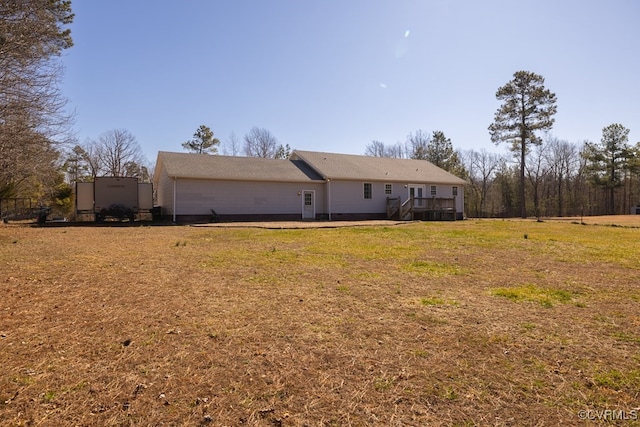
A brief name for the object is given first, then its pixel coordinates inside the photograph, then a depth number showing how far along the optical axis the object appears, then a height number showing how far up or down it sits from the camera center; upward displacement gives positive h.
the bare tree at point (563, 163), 49.18 +7.03
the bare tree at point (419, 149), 48.44 +9.13
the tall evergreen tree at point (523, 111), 32.41 +9.48
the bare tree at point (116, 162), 40.25 +6.25
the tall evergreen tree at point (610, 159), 40.53 +6.33
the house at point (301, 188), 20.14 +1.72
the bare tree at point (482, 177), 49.28 +5.42
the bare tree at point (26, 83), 8.48 +3.53
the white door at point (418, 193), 25.89 +1.59
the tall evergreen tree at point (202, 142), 42.44 +8.74
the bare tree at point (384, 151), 56.00 +10.03
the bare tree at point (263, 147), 46.94 +9.05
